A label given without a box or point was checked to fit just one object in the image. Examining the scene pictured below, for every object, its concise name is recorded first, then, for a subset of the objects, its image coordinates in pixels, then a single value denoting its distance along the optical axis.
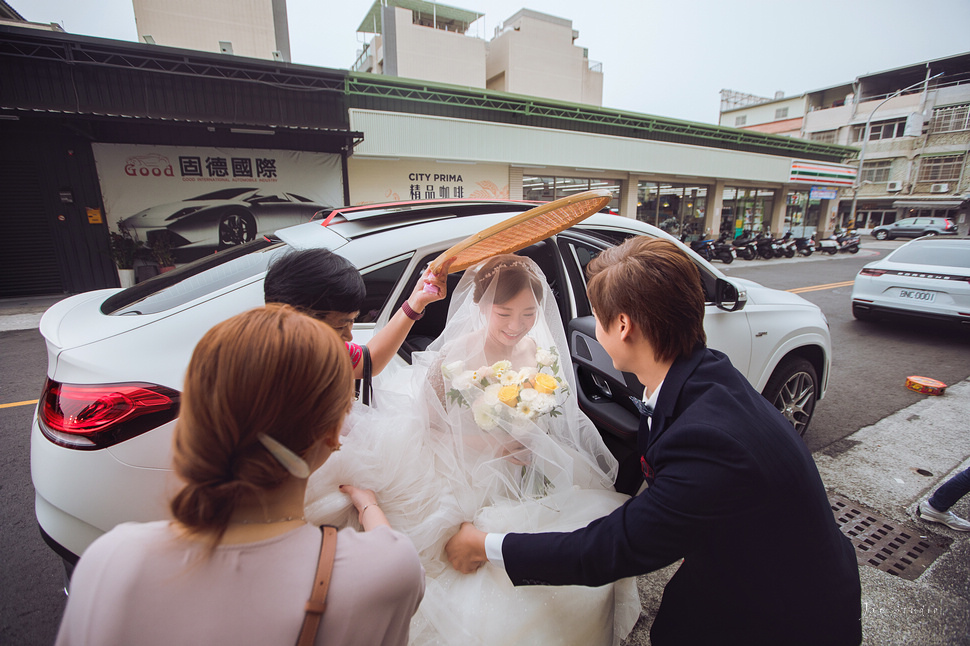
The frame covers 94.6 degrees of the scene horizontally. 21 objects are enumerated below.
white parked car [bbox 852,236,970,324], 6.11
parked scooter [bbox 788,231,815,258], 19.03
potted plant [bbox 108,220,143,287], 9.80
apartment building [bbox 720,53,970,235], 36.00
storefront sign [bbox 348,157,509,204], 12.77
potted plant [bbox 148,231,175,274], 10.10
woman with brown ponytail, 0.66
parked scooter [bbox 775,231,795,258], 17.97
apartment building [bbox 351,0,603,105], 21.94
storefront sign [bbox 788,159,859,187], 22.02
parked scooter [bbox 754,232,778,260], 17.58
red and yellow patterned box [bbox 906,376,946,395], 4.54
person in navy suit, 1.02
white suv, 1.51
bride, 1.40
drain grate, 2.35
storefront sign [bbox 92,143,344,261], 10.02
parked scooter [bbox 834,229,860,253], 20.97
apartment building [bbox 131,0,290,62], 13.49
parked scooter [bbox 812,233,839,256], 20.23
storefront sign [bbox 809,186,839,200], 24.34
